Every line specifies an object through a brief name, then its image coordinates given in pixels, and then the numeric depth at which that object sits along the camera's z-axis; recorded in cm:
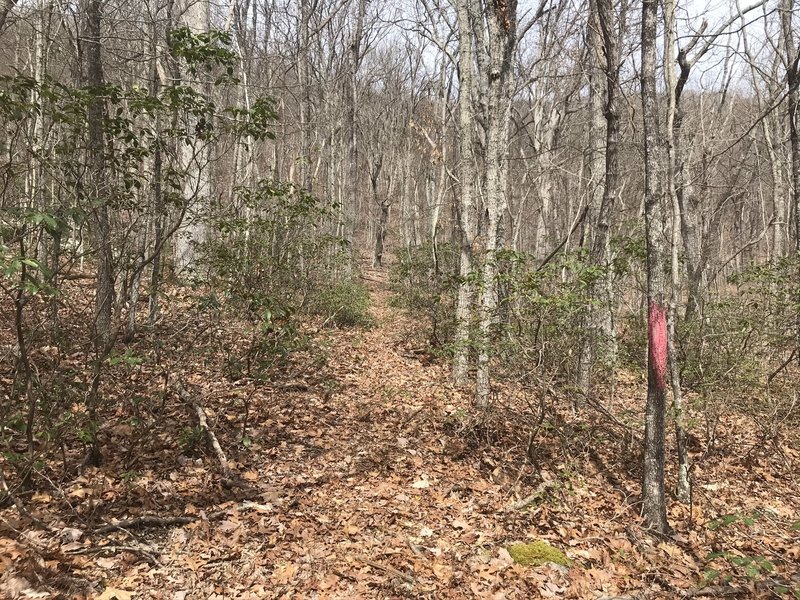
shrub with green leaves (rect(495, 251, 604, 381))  441
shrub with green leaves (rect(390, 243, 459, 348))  927
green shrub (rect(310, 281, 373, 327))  958
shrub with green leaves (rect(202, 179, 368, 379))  507
